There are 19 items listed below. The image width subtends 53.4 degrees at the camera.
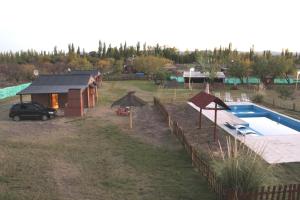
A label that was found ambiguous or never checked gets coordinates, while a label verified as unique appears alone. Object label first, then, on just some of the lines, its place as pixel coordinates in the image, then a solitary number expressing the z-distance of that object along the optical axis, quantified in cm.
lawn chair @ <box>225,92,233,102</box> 2948
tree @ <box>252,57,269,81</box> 4328
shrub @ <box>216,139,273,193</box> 815
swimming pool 2020
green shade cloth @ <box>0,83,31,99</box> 3198
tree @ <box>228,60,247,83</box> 4334
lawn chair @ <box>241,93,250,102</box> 2904
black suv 2050
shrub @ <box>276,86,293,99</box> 2791
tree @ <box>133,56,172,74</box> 5700
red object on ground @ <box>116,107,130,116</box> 2211
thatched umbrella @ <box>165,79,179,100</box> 4313
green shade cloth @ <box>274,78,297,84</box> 4986
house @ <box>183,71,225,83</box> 4750
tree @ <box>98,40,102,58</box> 9103
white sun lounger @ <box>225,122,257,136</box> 1635
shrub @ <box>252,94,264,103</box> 2922
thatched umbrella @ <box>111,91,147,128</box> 1867
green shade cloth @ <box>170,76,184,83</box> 5090
